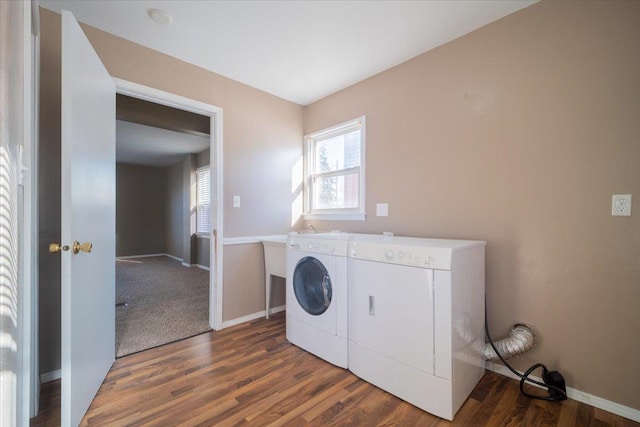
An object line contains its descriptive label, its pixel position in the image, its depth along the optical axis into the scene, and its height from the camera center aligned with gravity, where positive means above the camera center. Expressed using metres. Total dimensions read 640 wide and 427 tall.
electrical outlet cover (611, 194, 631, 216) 1.44 +0.04
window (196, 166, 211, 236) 5.64 +0.29
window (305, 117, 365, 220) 2.79 +0.46
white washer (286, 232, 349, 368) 1.91 -0.63
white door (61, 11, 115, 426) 1.25 -0.02
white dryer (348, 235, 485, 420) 1.43 -0.61
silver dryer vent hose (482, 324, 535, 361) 1.67 -0.82
